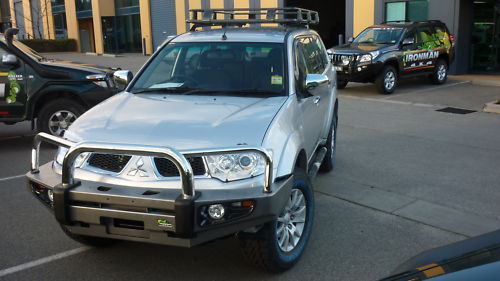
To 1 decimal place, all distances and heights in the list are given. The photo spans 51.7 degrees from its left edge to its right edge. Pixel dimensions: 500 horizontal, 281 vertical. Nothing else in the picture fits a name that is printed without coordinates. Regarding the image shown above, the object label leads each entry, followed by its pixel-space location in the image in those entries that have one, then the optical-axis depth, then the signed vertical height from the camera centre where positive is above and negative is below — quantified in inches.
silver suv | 131.4 -36.5
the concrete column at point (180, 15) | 1136.2 +17.8
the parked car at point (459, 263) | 79.8 -41.8
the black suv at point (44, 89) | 311.9 -37.3
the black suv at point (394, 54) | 538.0 -38.7
